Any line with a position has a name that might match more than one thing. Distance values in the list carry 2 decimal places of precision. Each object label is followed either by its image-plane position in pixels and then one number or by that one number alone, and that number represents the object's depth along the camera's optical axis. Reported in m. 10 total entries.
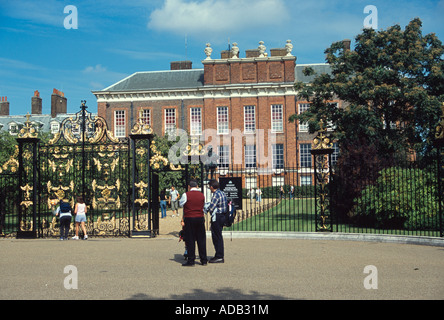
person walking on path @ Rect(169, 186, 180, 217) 24.12
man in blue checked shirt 9.61
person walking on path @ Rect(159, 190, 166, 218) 23.35
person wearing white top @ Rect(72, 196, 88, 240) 14.79
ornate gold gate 15.16
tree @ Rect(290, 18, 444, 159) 19.59
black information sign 17.47
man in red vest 9.26
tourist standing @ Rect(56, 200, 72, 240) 14.54
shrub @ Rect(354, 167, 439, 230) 15.07
